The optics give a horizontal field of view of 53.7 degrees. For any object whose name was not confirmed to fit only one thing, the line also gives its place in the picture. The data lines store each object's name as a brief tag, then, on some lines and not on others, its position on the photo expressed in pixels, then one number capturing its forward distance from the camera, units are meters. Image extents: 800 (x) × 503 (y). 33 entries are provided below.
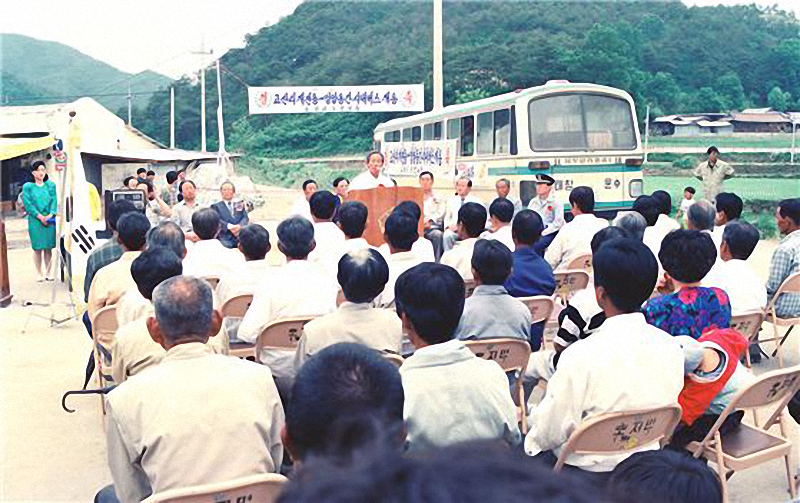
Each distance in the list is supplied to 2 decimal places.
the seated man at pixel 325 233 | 5.58
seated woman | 3.20
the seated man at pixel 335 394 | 1.82
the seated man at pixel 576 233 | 6.13
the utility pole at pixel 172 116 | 38.47
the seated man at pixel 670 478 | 1.67
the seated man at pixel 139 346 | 3.35
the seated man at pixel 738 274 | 4.60
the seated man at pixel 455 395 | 2.43
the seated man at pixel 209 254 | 5.30
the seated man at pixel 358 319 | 3.29
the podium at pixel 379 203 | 7.69
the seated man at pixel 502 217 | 6.10
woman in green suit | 9.31
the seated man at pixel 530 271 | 4.63
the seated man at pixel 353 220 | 5.39
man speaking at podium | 8.87
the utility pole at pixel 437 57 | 15.27
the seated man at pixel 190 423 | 2.22
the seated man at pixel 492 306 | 3.60
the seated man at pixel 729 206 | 5.95
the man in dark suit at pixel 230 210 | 8.65
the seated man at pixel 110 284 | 4.48
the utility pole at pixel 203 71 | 32.88
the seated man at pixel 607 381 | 2.58
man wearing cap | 8.84
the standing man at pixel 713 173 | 11.03
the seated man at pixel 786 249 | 5.54
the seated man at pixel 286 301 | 3.89
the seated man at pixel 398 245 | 4.54
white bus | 10.71
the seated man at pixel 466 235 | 5.23
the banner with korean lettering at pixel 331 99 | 18.34
